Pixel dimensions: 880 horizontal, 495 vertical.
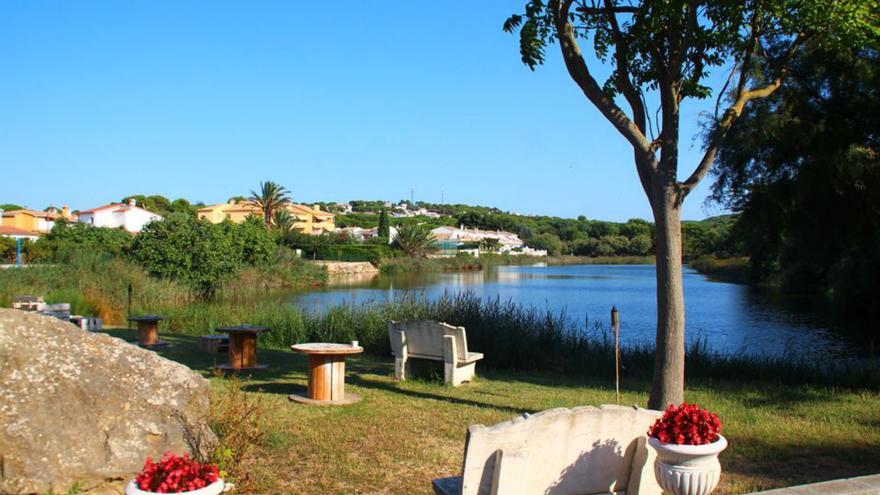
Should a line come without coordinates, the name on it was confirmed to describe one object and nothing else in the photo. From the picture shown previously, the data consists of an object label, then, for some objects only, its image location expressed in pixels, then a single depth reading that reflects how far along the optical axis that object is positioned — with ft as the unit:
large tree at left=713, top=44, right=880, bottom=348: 39.63
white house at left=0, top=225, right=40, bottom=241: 187.28
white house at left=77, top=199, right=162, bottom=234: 244.01
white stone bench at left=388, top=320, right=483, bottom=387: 29.99
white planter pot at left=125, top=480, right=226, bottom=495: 9.80
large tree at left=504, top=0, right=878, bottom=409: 22.36
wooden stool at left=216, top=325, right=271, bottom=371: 33.37
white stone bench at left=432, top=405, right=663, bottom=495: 10.85
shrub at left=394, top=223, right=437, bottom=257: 254.88
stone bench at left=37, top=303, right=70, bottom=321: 42.93
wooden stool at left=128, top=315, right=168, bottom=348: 41.32
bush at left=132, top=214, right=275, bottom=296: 118.32
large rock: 13.32
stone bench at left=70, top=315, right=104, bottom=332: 41.05
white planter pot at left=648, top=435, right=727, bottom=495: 11.78
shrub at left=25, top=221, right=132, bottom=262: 121.70
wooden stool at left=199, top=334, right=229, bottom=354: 38.14
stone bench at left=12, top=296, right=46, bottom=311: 44.01
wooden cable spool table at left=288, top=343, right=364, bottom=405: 25.31
